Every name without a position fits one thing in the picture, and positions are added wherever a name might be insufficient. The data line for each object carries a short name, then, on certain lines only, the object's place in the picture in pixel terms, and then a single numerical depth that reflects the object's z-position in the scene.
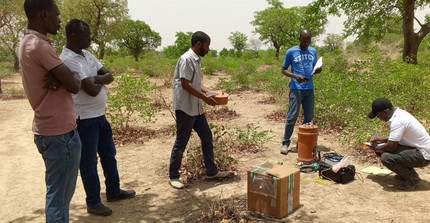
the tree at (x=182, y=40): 62.62
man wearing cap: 3.65
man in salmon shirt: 2.12
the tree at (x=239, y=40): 73.25
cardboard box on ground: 3.05
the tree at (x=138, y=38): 59.78
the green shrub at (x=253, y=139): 5.29
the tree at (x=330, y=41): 49.64
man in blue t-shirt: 5.00
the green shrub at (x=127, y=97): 6.50
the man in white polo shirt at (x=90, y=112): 2.94
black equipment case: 3.91
